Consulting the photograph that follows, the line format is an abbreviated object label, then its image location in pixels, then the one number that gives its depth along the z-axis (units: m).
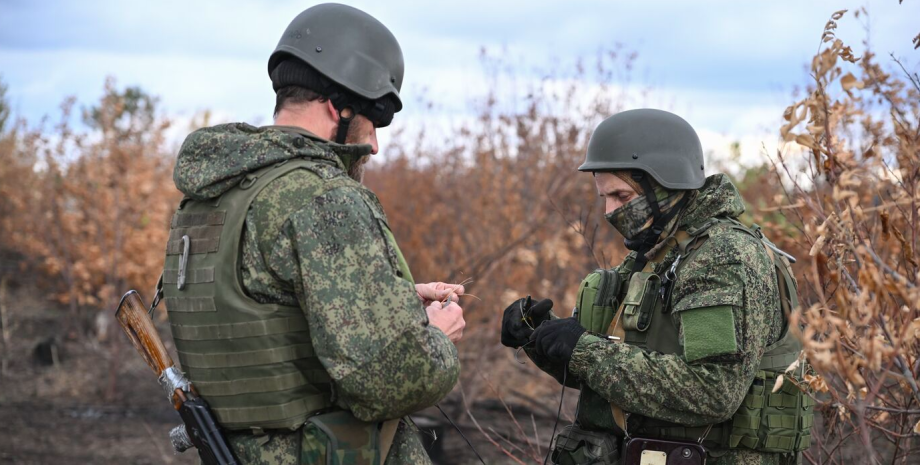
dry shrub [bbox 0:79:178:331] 9.47
